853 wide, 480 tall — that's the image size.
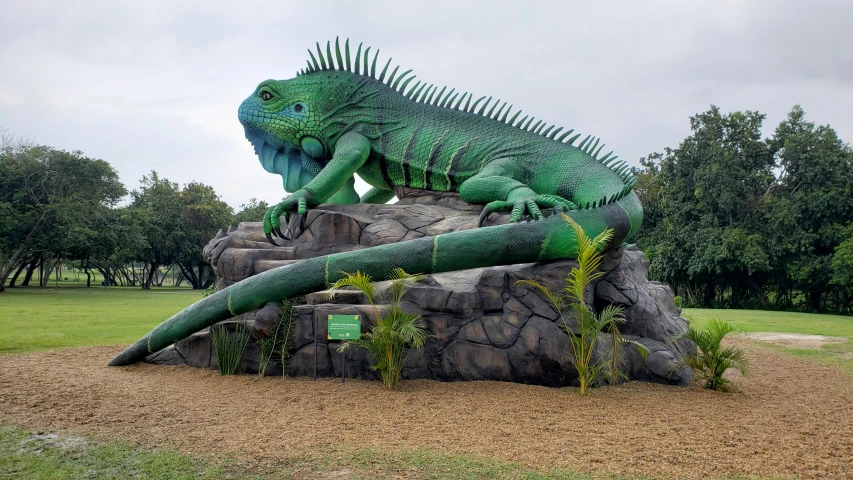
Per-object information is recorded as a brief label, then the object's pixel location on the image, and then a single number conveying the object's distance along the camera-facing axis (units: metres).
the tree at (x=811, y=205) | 23.08
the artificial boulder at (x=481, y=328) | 6.77
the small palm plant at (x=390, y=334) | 6.39
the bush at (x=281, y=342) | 7.05
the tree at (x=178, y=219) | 34.22
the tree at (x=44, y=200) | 24.22
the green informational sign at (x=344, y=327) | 6.55
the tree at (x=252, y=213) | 37.80
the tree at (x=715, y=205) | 24.30
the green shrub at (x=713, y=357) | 6.67
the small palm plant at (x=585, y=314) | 6.35
